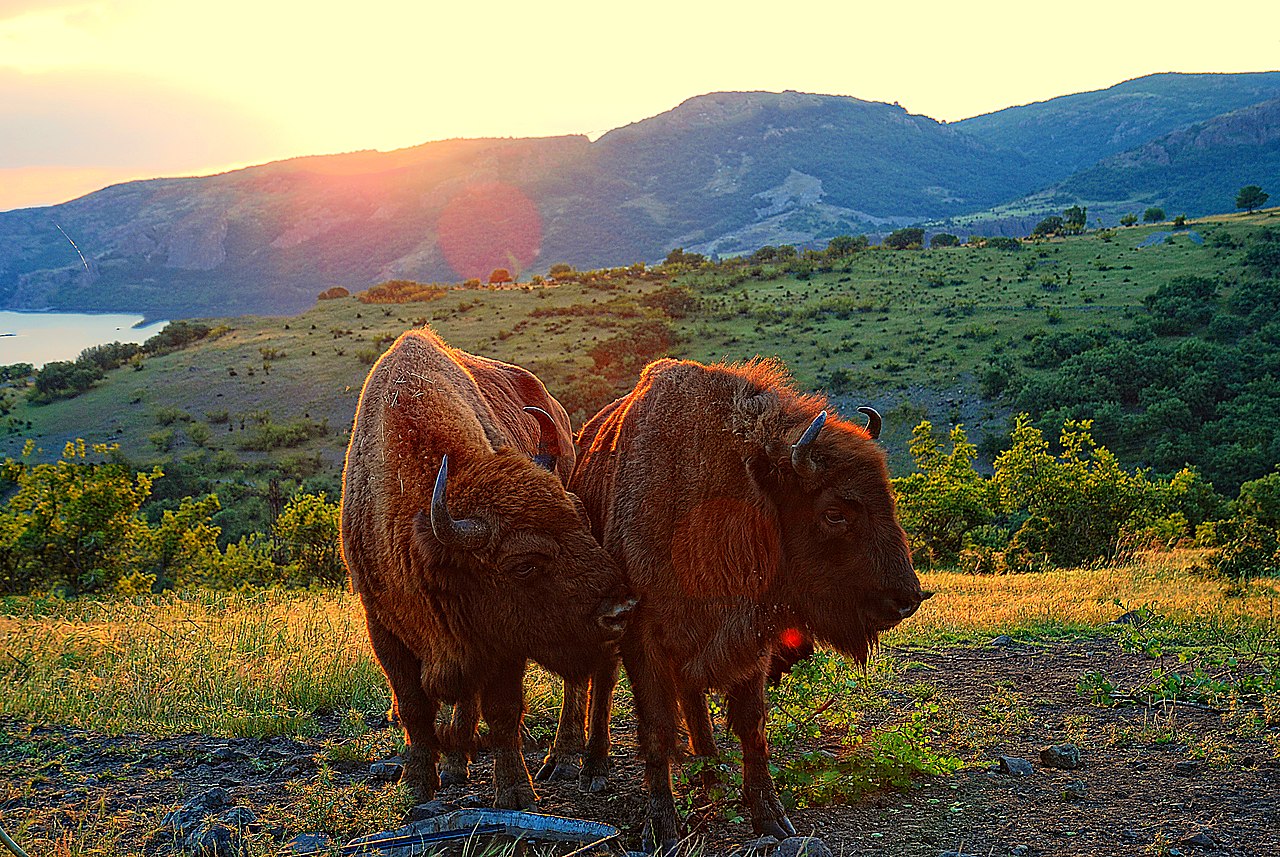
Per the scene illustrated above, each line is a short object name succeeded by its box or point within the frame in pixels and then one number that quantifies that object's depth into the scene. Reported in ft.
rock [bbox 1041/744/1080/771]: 19.45
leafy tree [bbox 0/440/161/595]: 54.75
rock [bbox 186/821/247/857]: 14.43
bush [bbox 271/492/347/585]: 63.62
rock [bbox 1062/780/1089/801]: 17.80
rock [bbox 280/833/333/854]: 14.67
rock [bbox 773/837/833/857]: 14.90
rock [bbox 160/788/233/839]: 15.58
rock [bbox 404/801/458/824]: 16.78
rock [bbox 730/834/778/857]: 15.75
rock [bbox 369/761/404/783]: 19.62
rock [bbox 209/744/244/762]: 20.10
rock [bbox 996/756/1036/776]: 19.24
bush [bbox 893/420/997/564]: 68.44
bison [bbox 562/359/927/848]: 16.71
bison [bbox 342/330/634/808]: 16.47
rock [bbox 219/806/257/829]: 15.83
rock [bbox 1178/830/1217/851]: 15.47
